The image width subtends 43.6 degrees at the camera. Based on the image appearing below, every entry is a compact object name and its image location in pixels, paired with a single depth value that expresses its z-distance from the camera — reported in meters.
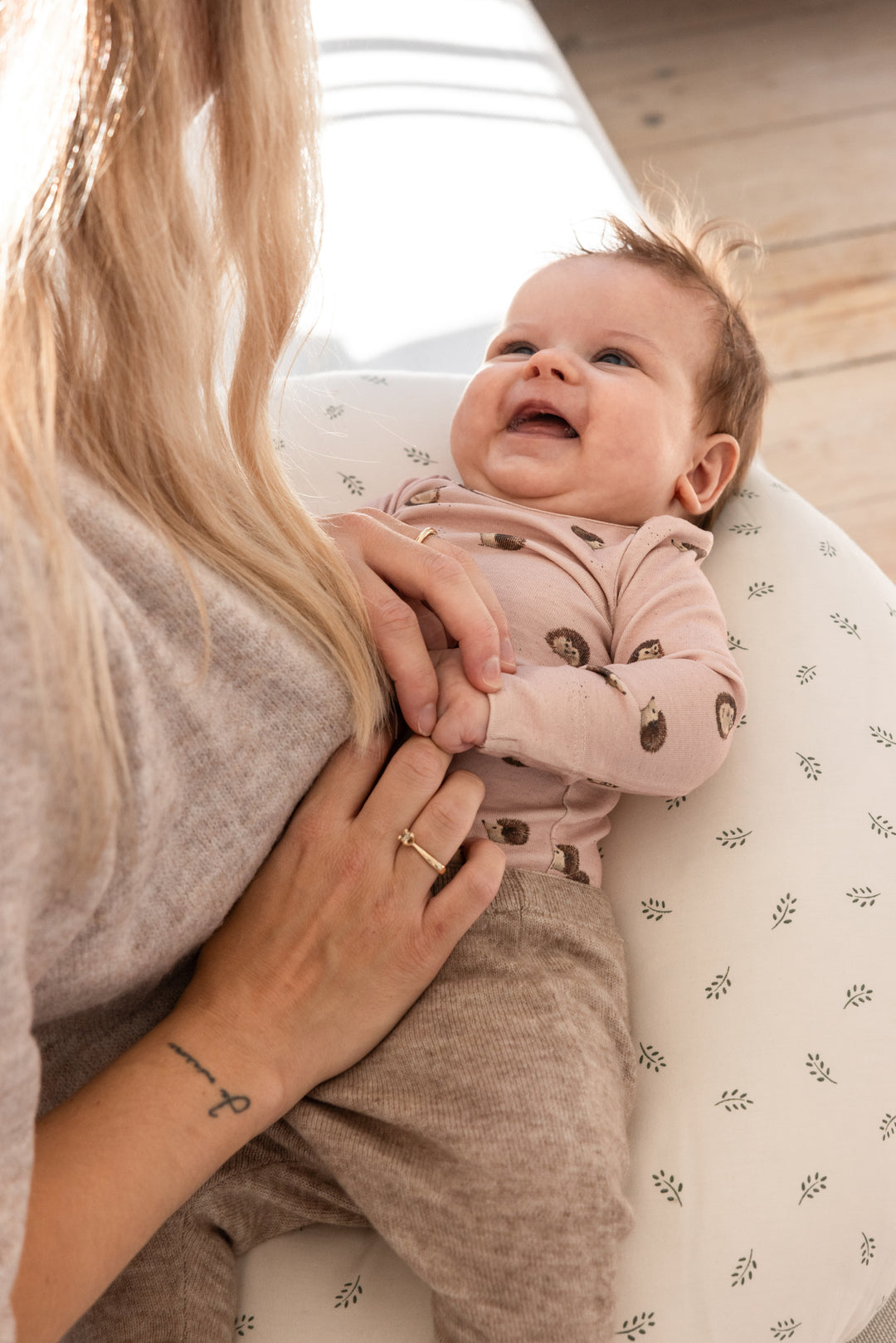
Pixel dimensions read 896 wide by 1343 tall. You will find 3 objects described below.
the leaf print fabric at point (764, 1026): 0.82
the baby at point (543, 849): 0.76
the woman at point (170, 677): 0.59
